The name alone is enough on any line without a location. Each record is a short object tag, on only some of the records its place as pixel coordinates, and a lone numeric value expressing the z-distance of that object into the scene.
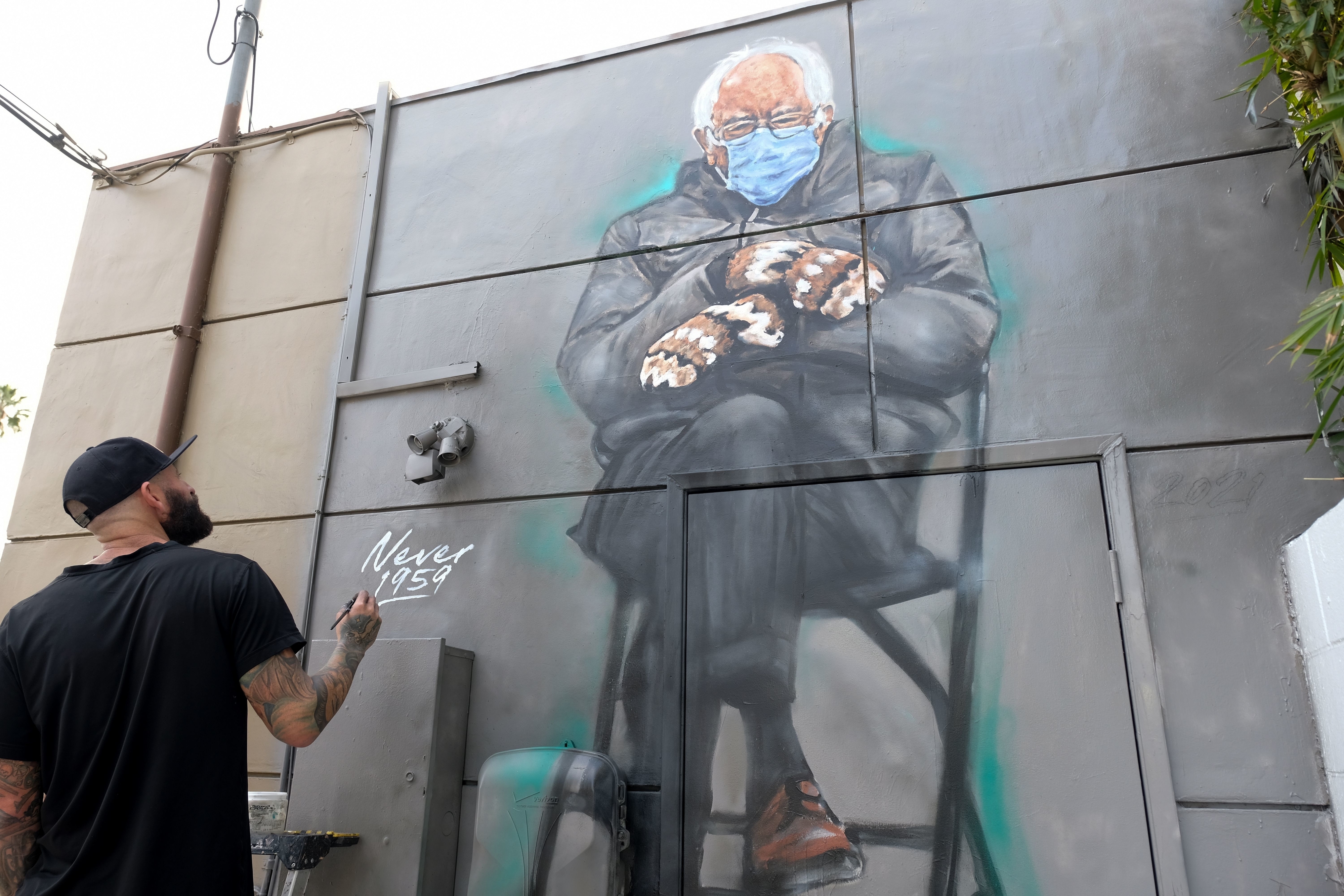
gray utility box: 3.32
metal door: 2.91
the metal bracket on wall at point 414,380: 4.23
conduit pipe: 4.78
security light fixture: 4.00
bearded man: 2.21
